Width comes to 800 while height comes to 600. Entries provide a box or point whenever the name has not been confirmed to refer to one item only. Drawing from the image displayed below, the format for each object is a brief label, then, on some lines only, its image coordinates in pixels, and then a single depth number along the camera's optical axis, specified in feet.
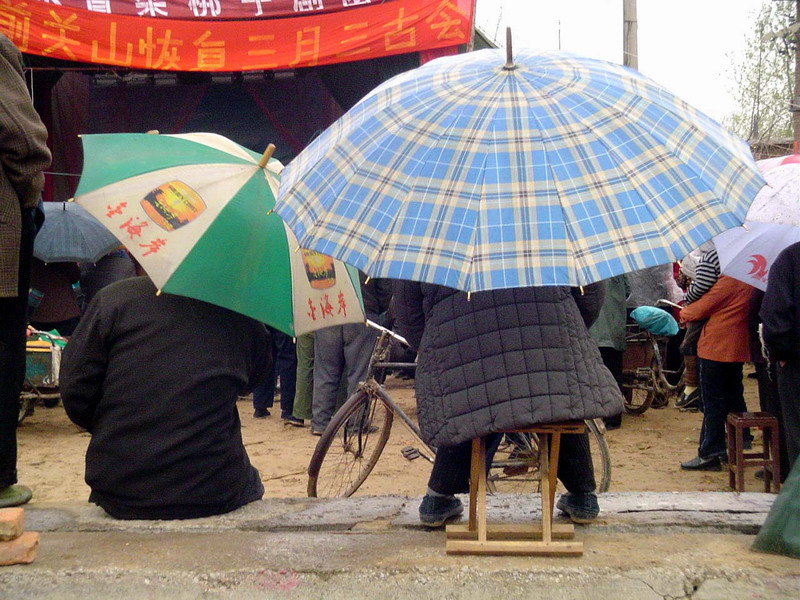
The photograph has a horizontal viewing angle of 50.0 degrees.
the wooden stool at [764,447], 16.83
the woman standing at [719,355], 19.58
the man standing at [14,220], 11.37
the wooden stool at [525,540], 10.03
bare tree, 62.03
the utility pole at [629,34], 37.19
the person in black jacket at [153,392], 10.69
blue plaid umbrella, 8.60
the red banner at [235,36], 28.68
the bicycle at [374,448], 15.97
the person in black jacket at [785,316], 14.67
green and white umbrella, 10.25
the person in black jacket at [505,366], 9.37
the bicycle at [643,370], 27.68
